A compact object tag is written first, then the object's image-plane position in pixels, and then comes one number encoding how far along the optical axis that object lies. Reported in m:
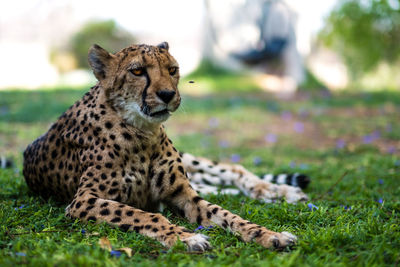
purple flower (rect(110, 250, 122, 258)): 4.82
